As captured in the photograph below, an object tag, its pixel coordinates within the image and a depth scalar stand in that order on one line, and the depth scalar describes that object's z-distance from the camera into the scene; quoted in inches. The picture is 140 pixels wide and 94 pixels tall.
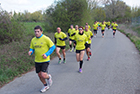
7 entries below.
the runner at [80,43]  254.7
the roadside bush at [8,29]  393.7
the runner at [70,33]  406.0
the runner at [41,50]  167.4
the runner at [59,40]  296.4
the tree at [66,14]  716.7
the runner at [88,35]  321.4
